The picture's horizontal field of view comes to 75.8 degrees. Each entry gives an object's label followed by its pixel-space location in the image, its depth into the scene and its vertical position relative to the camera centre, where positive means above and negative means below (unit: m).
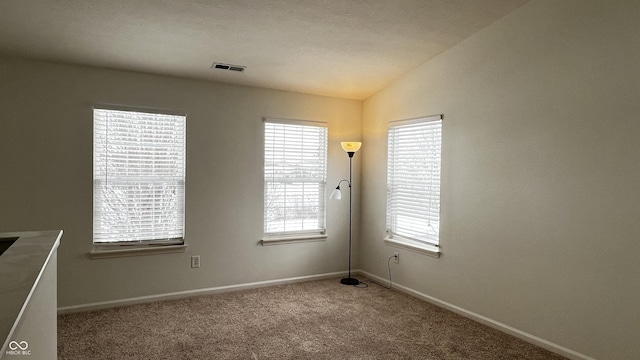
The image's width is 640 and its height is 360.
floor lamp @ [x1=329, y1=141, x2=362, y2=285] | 4.75 -0.06
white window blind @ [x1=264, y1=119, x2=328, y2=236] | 4.75 -0.01
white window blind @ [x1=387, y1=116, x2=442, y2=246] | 4.22 -0.03
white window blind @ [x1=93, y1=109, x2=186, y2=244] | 3.90 -0.03
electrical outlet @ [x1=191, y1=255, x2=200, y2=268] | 4.32 -0.91
